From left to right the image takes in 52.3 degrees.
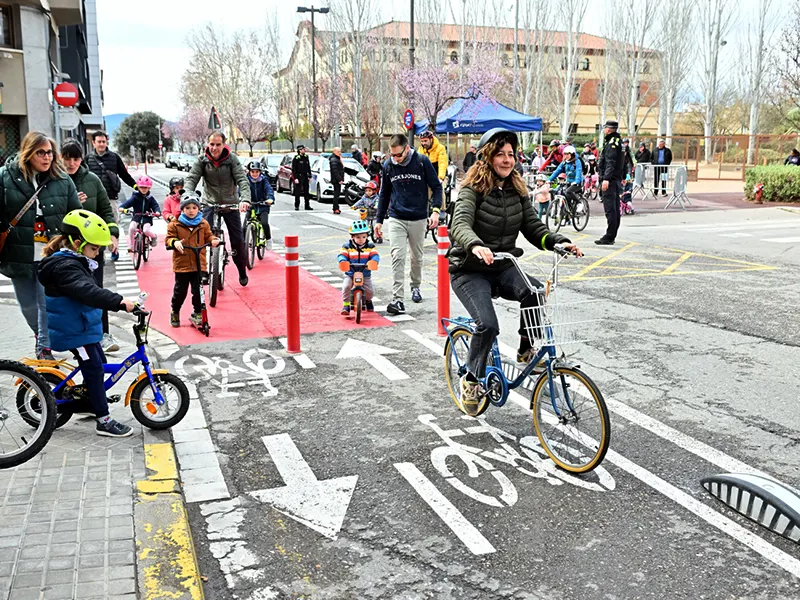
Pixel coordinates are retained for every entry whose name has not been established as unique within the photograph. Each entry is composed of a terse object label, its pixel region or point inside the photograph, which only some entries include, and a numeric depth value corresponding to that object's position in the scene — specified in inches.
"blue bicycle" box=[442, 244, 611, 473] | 176.2
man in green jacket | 384.8
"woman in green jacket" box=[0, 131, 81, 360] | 249.6
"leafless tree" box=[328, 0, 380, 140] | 2140.7
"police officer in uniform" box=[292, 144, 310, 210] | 919.0
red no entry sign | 719.9
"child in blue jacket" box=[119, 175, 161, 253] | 514.3
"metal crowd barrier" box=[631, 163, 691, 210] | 1094.4
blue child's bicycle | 203.8
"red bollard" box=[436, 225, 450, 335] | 315.9
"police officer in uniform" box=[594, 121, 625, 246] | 583.5
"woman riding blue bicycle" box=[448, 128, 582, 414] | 200.4
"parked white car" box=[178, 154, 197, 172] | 2530.5
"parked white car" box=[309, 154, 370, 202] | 1063.0
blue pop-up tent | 1030.4
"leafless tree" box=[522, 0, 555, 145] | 2317.8
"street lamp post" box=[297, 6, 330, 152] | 1599.4
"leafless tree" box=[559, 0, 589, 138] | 2160.4
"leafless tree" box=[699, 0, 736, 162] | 2105.1
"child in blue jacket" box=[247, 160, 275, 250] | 540.3
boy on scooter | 330.0
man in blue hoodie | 359.6
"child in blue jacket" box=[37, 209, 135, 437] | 197.2
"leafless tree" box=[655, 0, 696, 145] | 2096.5
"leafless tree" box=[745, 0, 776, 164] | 2132.6
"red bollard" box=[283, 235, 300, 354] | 297.6
